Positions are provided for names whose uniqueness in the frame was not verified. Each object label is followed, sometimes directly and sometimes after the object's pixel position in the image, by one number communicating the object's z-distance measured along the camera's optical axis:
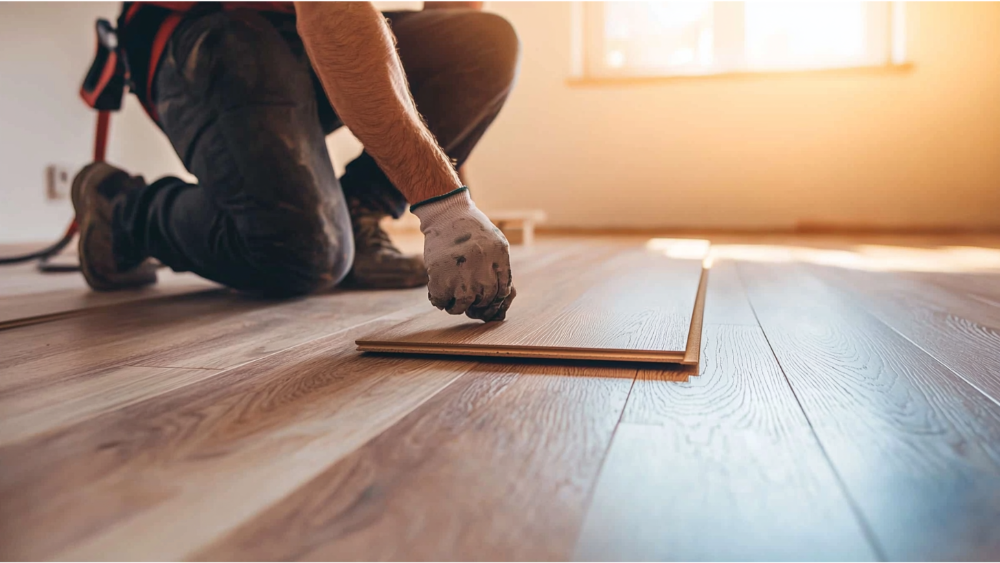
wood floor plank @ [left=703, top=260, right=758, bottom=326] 0.99
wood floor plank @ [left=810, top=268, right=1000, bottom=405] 0.69
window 3.78
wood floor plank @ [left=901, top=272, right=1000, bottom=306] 1.21
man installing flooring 0.82
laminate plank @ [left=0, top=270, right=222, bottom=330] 1.12
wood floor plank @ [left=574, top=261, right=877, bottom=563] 0.33
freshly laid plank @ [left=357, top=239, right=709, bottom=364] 0.72
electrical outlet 2.40
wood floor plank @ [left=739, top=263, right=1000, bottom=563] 0.34
